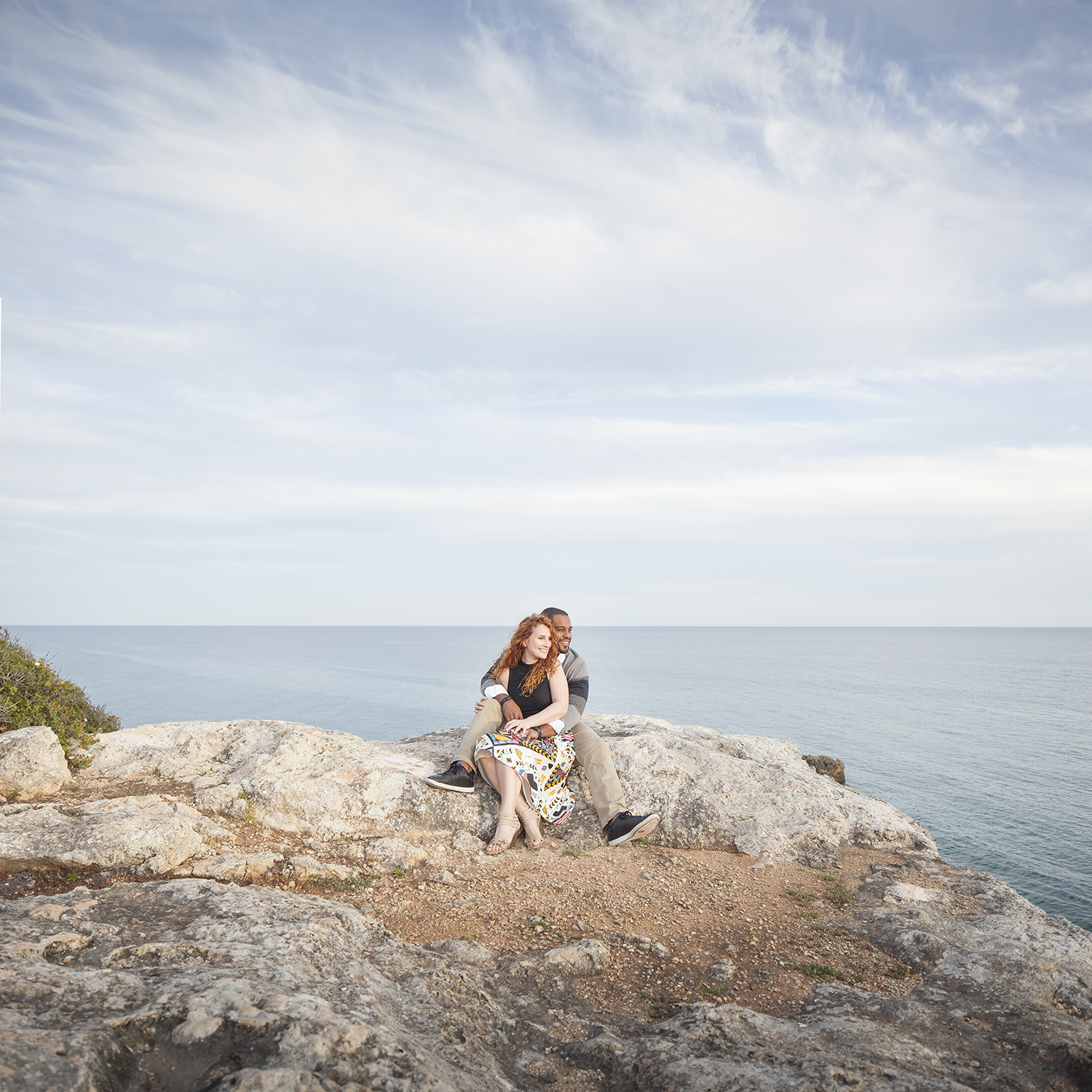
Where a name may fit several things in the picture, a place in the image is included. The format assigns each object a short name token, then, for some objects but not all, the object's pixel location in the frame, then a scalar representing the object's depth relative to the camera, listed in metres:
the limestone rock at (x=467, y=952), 5.69
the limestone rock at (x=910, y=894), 7.54
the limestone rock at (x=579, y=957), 5.61
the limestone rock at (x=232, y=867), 6.81
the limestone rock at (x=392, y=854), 7.83
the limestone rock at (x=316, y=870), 7.19
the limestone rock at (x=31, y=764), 8.14
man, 8.77
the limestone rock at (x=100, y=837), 6.45
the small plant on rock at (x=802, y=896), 7.50
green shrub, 9.40
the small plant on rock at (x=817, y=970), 5.84
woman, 8.74
